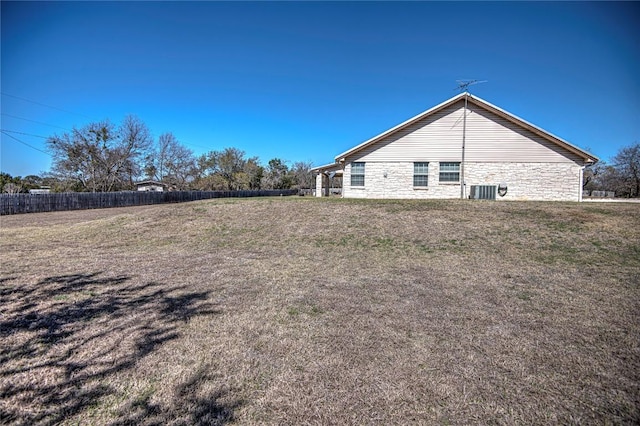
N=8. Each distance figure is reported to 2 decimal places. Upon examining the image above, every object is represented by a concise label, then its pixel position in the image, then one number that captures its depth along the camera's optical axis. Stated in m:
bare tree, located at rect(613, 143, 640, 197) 38.49
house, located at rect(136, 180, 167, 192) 49.53
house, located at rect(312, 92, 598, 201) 15.61
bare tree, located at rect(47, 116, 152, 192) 36.62
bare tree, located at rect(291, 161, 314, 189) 65.57
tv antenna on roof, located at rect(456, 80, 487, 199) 16.14
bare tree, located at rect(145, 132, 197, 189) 49.88
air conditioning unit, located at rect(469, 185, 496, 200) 15.78
